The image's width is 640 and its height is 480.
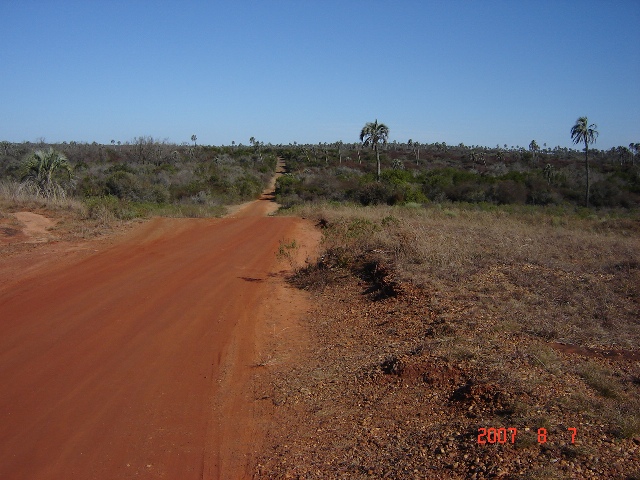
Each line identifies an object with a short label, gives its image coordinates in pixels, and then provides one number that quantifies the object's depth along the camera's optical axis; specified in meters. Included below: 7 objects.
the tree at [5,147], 51.00
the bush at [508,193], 36.34
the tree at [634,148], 67.96
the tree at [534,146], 76.51
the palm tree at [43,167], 21.70
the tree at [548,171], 46.88
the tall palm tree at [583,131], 39.09
